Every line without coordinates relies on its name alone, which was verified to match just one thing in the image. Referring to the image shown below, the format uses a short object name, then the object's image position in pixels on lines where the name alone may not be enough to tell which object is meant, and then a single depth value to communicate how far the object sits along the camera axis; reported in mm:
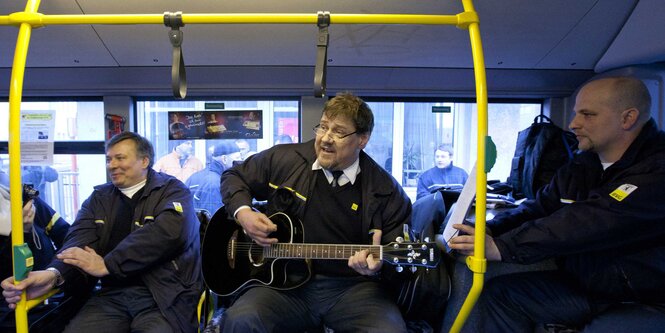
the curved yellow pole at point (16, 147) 1686
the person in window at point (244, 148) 3523
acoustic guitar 2115
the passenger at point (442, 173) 3658
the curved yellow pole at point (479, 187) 1594
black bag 2881
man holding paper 1763
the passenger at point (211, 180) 3559
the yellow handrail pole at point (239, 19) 1771
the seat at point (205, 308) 2223
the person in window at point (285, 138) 3551
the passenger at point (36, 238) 2258
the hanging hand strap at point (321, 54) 1751
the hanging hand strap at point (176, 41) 1784
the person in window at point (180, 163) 3572
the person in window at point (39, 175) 3533
